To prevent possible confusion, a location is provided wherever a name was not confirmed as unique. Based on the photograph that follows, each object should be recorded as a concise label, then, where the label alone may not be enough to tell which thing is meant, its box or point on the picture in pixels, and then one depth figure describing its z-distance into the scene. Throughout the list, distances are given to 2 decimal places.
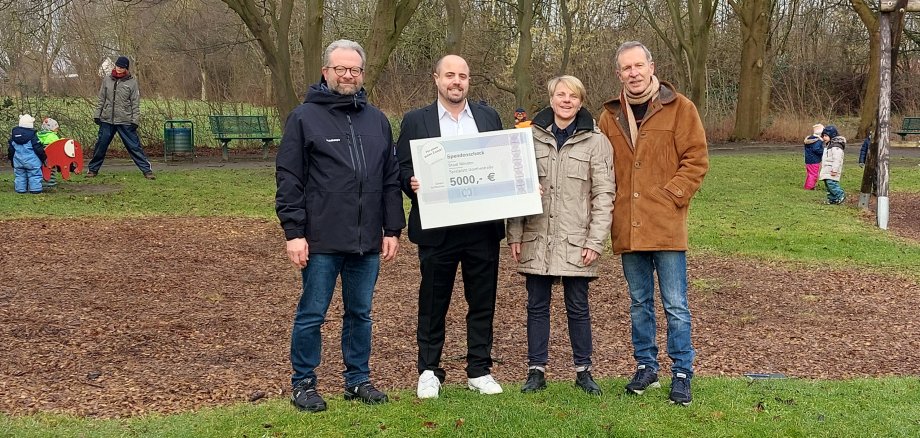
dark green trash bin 21.05
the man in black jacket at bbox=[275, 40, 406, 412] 4.93
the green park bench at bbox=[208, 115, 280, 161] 22.25
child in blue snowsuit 14.17
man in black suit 5.29
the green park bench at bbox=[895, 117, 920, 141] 28.50
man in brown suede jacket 5.16
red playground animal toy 15.23
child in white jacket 16.36
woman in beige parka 5.25
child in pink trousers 17.92
